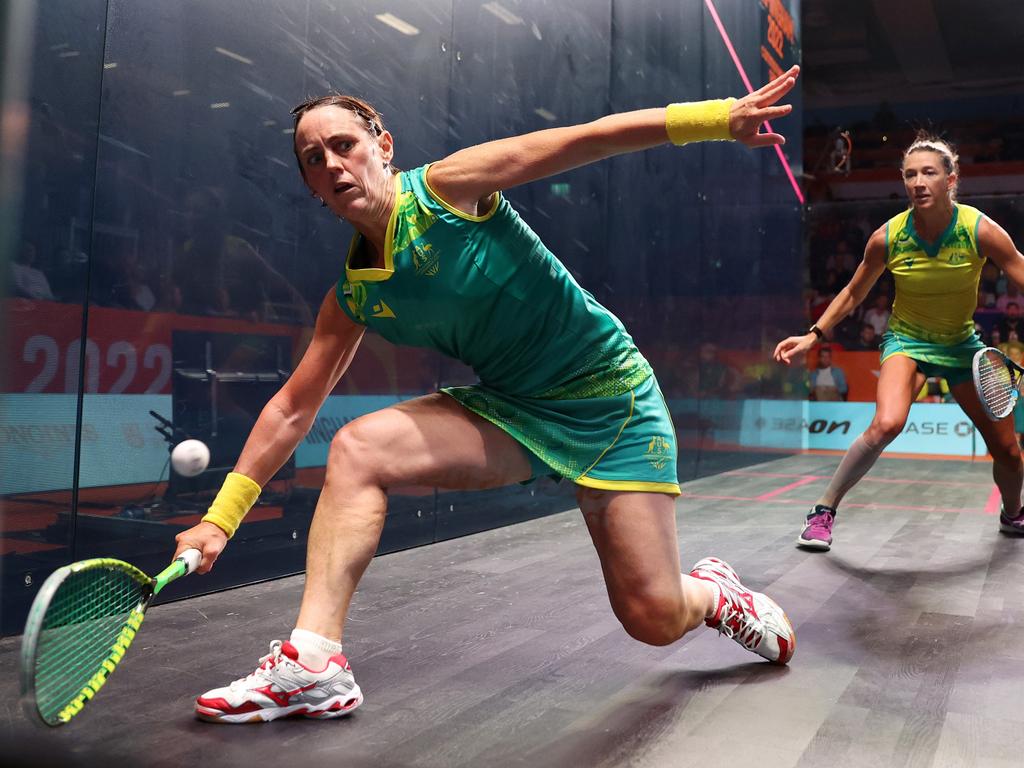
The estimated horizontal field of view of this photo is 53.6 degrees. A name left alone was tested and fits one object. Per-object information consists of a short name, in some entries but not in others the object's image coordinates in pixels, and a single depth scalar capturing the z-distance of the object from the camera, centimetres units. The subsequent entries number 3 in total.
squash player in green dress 146
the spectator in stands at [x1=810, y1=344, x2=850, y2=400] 867
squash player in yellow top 300
